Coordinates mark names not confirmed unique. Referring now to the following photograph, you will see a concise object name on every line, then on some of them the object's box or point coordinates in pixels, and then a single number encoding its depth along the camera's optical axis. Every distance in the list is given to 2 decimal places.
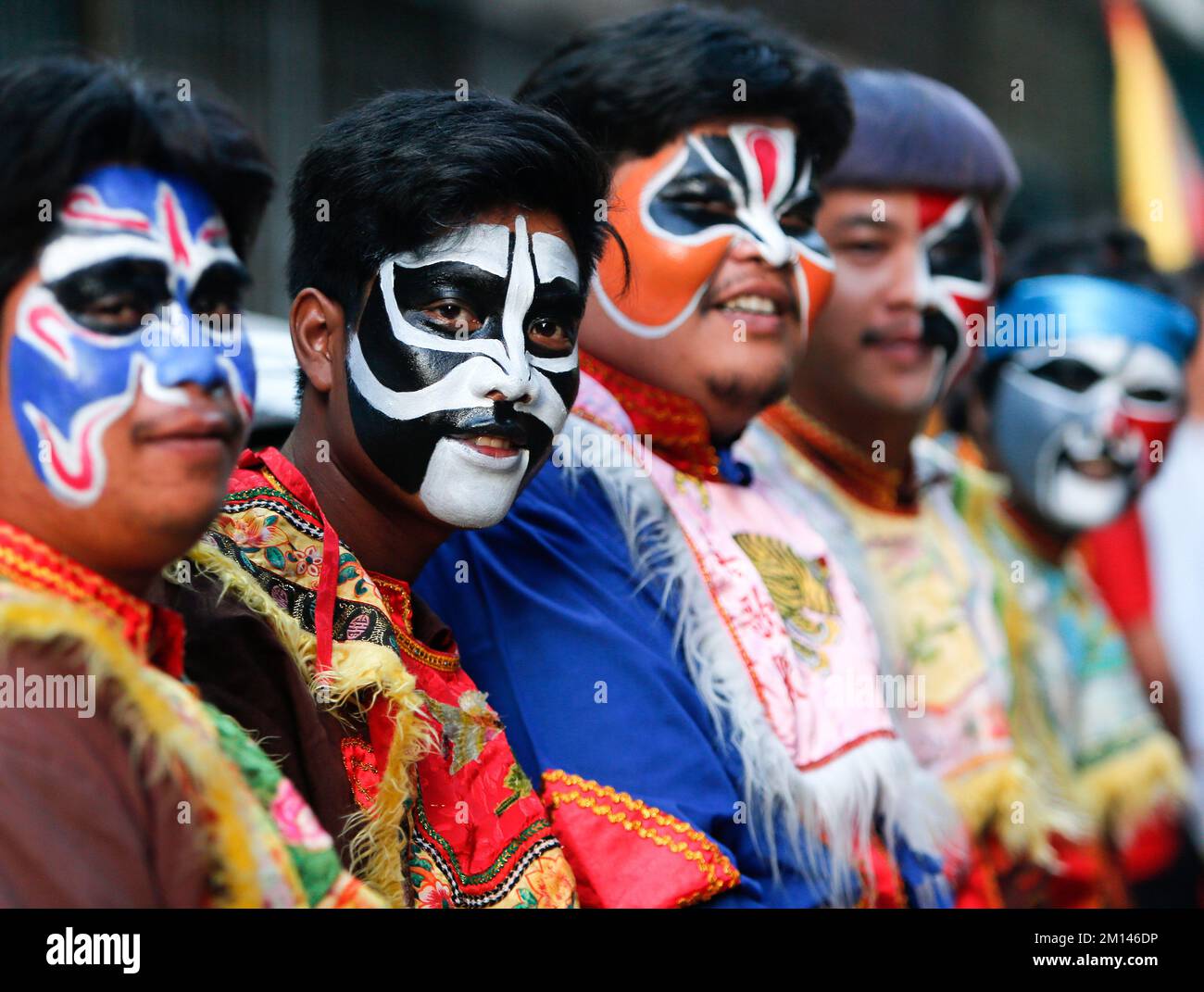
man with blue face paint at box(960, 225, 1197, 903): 3.98
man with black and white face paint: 2.00
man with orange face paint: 2.35
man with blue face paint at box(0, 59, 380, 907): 1.49
